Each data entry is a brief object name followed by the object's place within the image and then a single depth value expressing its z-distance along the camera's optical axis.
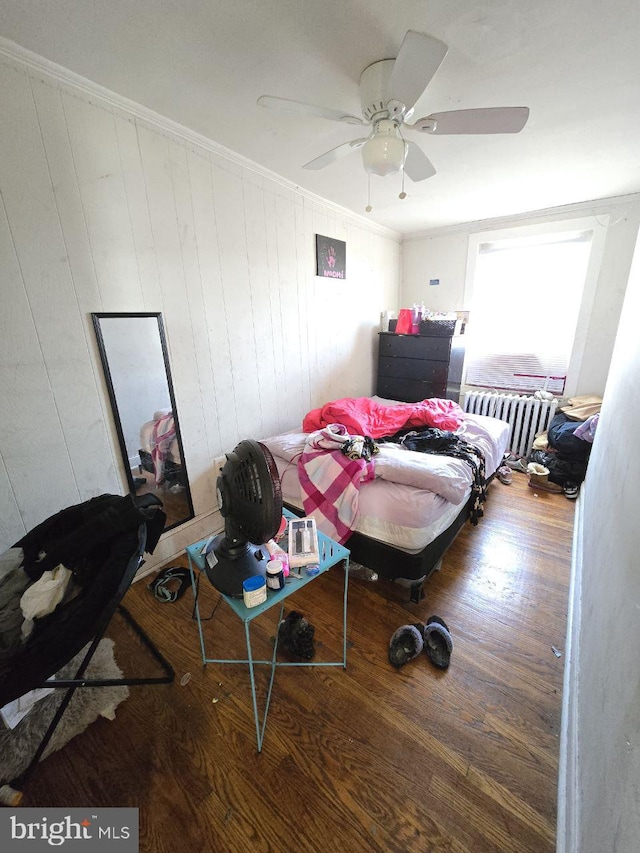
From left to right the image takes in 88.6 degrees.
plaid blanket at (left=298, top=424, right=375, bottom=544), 1.79
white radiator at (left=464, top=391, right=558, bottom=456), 3.30
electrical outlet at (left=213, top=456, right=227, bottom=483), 2.27
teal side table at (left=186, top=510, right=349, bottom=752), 1.03
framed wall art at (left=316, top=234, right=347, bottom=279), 2.86
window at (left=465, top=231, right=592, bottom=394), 3.10
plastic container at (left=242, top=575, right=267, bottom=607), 1.02
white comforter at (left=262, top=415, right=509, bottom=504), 1.72
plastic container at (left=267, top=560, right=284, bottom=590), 1.11
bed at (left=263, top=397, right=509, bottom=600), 1.65
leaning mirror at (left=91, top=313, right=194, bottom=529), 1.68
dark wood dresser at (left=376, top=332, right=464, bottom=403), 3.34
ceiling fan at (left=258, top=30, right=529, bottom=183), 1.14
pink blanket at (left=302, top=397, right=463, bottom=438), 2.42
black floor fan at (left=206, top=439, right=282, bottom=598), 1.04
